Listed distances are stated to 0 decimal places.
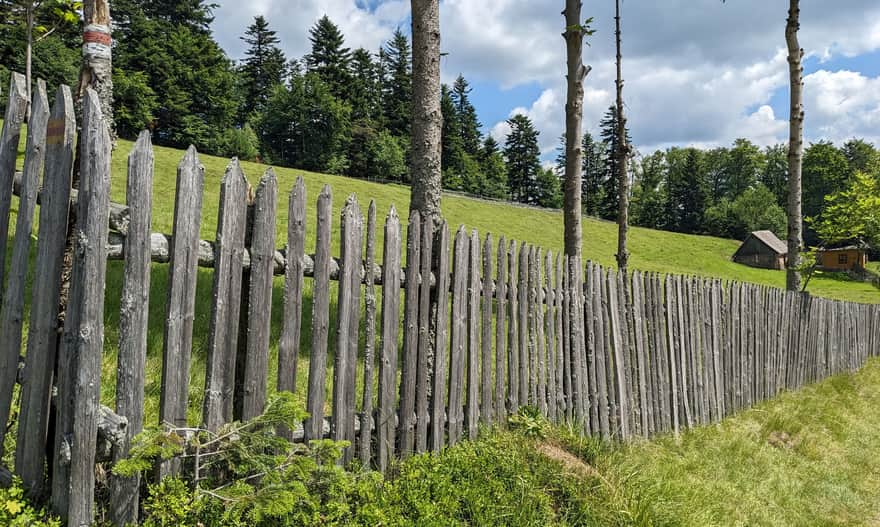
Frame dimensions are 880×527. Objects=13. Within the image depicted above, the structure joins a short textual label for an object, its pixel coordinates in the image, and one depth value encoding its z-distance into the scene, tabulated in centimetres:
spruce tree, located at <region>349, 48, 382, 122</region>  6306
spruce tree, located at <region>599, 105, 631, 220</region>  6856
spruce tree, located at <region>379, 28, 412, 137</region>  6419
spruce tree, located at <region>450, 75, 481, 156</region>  7562
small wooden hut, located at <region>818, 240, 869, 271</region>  4797
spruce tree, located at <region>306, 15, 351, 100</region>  6206
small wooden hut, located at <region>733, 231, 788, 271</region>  4450
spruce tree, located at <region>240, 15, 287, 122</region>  6456
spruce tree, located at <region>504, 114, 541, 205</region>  7556
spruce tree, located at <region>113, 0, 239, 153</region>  4575
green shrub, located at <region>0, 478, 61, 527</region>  204
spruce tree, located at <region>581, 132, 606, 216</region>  7334
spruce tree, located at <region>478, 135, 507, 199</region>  6650
